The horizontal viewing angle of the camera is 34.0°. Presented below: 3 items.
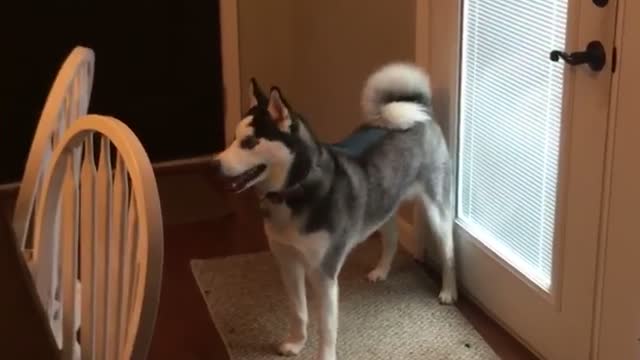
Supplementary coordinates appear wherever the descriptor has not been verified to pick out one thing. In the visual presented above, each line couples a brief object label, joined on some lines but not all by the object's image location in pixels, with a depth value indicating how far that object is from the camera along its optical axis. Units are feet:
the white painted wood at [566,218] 7.65
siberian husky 8.27
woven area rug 9.39
